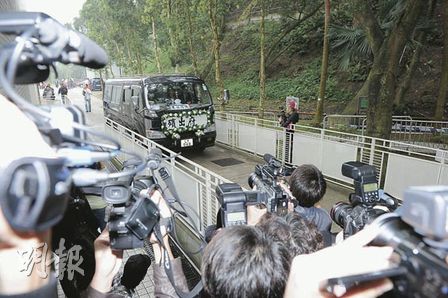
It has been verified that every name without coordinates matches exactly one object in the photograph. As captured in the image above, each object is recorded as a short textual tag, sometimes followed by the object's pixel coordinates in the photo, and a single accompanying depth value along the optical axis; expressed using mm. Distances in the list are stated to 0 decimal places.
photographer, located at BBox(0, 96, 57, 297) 787
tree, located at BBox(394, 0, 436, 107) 12125
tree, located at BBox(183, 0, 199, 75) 13214
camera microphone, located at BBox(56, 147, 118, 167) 897
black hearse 8297
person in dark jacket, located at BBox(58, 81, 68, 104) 11236
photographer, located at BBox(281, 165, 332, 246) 2479
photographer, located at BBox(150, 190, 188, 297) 1680
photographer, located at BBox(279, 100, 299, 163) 7344
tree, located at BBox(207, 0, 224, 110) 10800
